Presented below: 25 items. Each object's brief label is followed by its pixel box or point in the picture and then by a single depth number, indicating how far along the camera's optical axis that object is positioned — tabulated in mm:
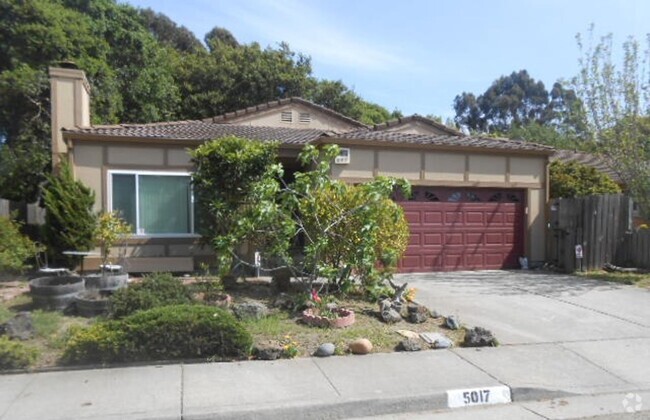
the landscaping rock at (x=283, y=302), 8647
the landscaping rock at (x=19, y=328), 6762
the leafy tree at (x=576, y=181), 16703
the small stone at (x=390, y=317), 8109
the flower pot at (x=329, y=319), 7695
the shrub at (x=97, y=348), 6234
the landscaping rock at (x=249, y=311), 7832
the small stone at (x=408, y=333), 7470
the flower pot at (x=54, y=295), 8305
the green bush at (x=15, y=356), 6059
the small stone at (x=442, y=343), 7137
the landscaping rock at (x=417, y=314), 8148
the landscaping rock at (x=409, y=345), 6972
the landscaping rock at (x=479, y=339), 7227
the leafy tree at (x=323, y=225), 8602
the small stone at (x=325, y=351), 6684
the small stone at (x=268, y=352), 6520
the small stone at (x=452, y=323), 7902
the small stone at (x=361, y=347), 6797
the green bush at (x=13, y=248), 10344
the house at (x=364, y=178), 12438
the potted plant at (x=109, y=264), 9312
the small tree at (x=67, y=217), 11344
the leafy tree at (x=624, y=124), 13367
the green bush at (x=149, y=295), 7406
